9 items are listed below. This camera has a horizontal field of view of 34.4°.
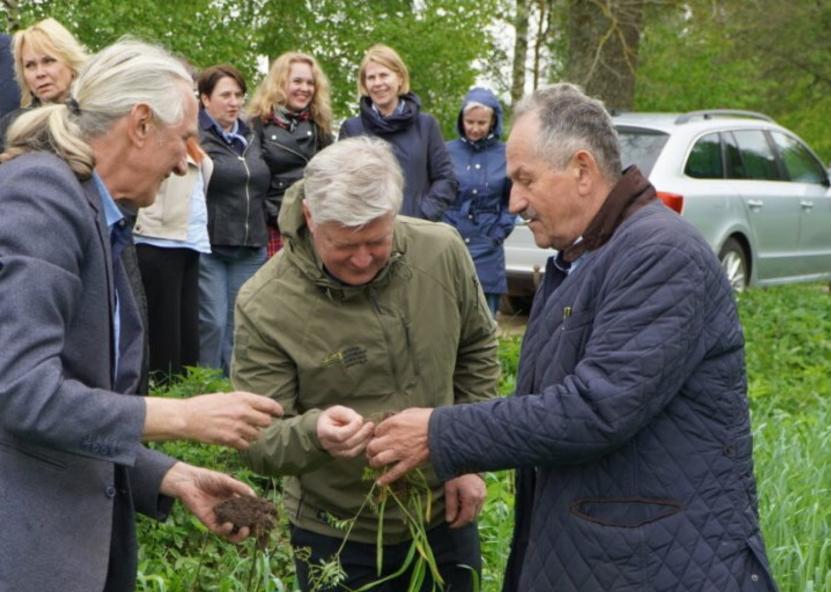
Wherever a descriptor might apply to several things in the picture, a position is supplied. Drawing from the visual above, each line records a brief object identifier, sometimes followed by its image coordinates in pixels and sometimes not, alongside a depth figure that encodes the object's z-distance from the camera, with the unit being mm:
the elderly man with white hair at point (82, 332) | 2504
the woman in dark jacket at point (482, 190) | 8508
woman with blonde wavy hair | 7531
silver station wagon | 10820
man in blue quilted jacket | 2854
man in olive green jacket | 3375
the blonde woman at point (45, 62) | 6141
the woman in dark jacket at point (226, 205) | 7172
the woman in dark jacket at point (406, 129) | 7898
